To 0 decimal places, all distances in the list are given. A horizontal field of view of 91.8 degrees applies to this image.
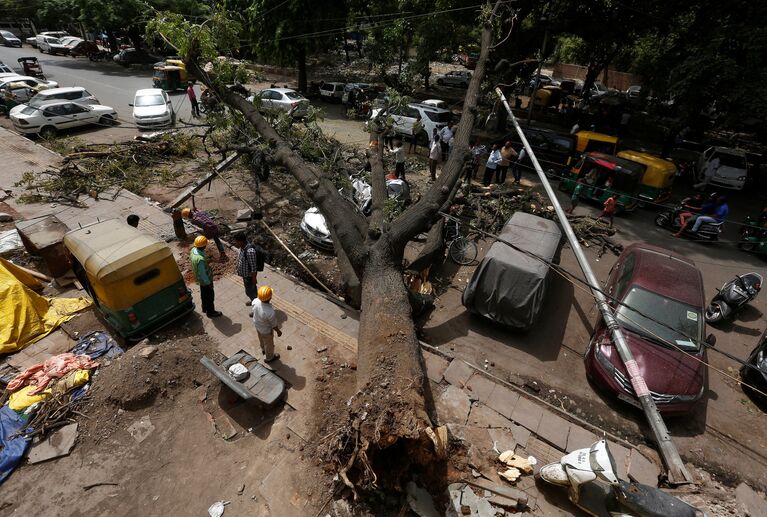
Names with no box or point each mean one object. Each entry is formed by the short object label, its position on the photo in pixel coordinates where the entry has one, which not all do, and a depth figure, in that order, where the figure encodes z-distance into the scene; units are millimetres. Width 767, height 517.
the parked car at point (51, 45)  36031
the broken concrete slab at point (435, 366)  6699
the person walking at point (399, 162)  13119
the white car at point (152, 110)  17531
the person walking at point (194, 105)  19141
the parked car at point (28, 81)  19969
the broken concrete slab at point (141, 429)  5508
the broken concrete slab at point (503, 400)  6191
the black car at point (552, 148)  15312
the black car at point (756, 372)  6910
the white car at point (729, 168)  15422
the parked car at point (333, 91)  25469
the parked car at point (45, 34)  38306
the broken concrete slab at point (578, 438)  5691
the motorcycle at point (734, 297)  8602
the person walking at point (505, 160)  13844
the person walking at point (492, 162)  13766
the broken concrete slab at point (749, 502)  4680
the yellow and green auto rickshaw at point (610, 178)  12828
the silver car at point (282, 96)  20139
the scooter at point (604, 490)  4266
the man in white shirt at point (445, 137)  14852
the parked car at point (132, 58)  33188
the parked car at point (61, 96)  17281
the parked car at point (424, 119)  17656
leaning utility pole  5320
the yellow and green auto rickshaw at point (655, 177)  13219
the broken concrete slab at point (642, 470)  5344
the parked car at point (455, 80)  30525
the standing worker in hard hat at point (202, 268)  7008
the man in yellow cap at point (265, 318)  6035
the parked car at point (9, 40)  38250
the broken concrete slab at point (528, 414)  5979
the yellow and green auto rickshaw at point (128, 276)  6230
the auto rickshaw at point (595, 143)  15508
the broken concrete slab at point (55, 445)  5156
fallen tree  4285
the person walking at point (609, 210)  11781
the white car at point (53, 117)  16281
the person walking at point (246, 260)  7289
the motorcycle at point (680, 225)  11859
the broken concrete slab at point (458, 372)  6629
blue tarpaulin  4961
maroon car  6316
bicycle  10430
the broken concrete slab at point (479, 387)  6375
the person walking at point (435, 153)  14205
